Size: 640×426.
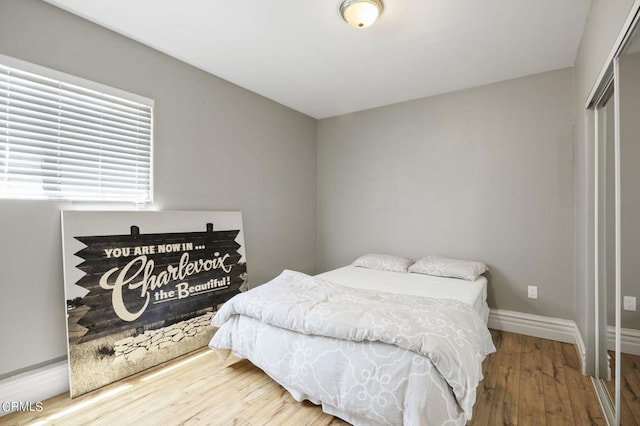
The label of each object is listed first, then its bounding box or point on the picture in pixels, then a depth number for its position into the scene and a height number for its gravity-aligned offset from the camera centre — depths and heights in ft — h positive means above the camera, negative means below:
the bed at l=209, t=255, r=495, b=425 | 4.66 -2.40
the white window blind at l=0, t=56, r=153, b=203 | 6.09 +1.74
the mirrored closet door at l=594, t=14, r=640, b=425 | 4.60 -0.42
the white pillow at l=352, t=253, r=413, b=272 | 10.87 -1.79
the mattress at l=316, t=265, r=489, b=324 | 7.82 -2.04
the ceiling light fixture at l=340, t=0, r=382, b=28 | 6.28 +4.23
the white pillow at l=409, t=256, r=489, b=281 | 9.39 -1.75
